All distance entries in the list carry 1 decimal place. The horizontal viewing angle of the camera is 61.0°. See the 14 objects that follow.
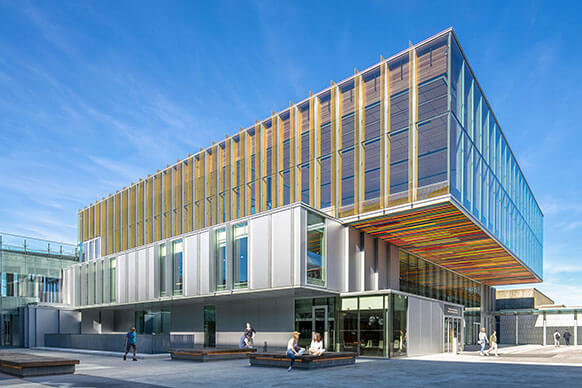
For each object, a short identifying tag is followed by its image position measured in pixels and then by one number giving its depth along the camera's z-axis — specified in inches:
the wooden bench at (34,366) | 606.2
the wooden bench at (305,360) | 681.6
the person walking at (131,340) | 891.2
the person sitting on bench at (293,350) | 677.3
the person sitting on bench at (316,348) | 708.7
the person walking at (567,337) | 1818.4
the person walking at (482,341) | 1072.2
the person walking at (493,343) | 1066.7
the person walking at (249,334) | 948.3
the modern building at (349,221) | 934.4
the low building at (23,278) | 1534.2
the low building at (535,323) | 1841.8
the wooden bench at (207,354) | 838.5
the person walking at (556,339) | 1753.2
